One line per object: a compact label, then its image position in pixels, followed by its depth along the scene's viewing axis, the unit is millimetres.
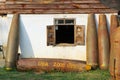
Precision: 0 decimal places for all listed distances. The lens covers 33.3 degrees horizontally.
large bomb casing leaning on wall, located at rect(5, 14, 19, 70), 8747
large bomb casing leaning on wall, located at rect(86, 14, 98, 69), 8625
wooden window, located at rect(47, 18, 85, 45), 9110
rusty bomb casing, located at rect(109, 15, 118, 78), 8848
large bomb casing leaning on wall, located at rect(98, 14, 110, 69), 8566
